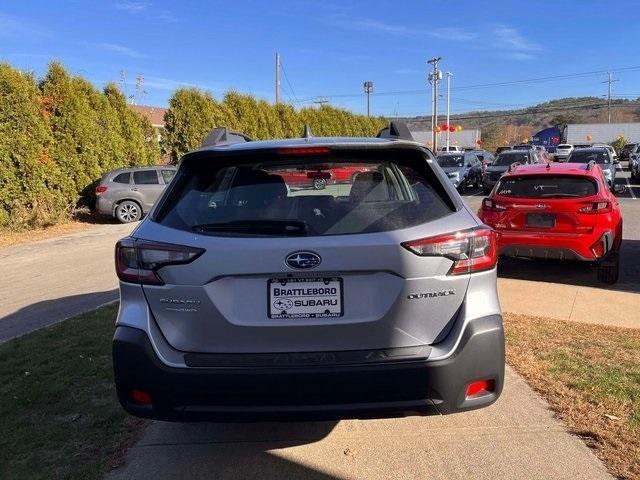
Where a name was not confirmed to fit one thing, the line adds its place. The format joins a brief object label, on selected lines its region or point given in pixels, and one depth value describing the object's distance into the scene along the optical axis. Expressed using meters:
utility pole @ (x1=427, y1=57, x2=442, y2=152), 67.38
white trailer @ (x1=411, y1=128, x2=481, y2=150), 86.31
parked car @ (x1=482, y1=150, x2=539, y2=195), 22.98
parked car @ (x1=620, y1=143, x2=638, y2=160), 52.72
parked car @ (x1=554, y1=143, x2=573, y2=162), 43.86
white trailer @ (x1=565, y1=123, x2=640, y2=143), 80.88
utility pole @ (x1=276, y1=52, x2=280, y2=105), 49.40
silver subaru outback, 2.62
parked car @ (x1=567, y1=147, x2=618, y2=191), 22.48
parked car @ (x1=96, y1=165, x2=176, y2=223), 16.92
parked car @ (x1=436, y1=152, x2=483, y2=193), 24.78
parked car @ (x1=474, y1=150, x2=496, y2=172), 31.40
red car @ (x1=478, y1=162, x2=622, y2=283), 7.58
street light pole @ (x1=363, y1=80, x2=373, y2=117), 88.19
